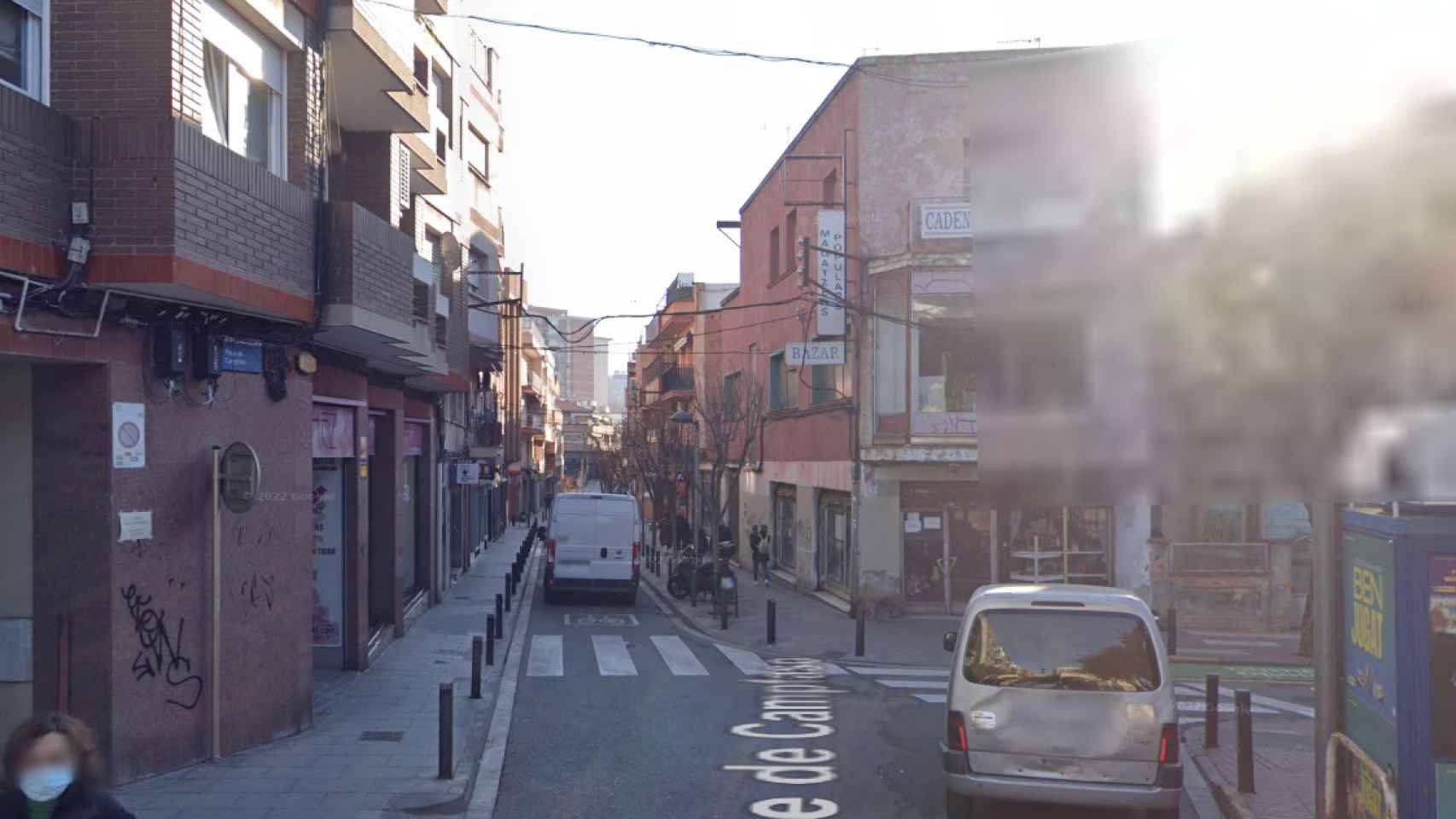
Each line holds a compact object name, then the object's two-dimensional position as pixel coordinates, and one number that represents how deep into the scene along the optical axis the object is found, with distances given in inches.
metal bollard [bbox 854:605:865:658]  723.8
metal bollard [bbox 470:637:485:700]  553.0
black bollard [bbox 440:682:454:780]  389.1
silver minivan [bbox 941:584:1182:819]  327.6
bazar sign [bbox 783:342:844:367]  917.8
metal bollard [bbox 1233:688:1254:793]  386.3
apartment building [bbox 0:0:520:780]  338.3
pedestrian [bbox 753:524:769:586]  1285.7
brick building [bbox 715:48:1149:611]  887.7
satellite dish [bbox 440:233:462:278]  927.9
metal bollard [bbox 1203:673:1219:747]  465.7
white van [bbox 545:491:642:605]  1015.6
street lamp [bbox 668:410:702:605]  1090.7
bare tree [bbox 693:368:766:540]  1132.5
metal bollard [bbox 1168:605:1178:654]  725.9
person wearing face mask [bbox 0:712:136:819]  175.0
